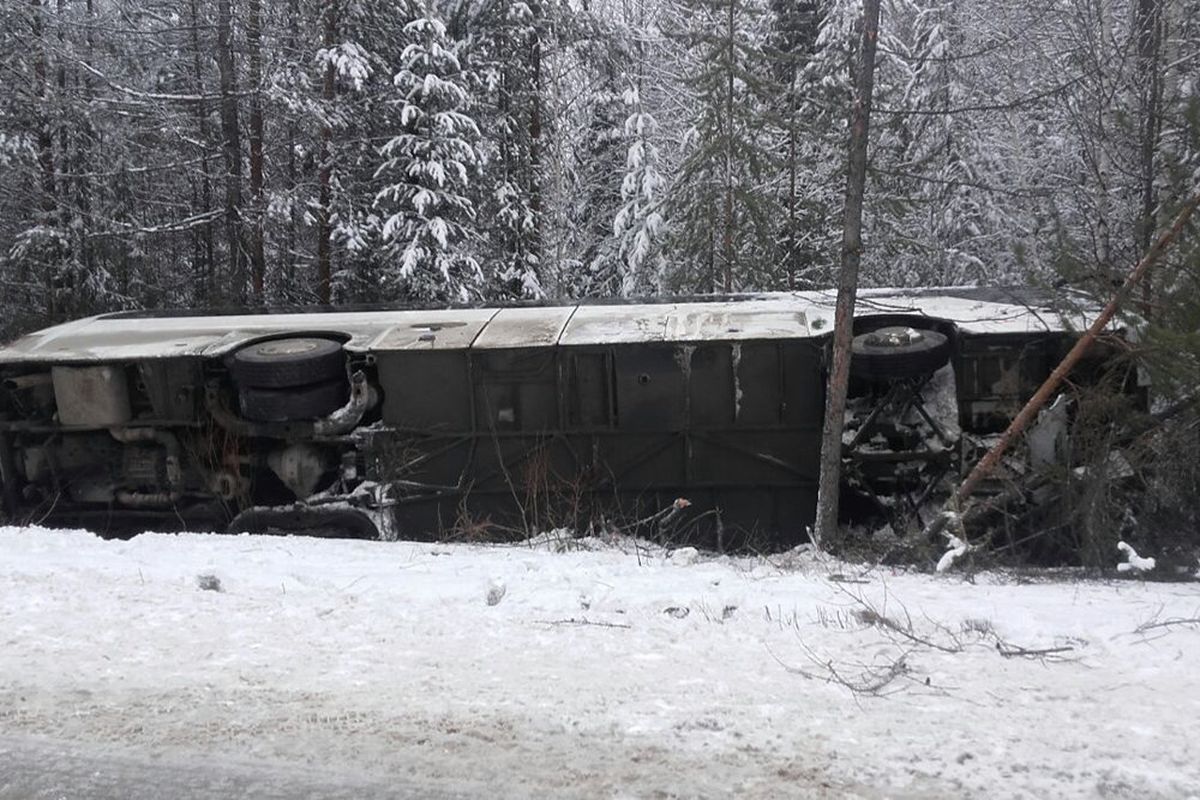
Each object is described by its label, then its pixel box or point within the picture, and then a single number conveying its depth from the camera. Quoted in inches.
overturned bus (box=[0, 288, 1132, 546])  384.5
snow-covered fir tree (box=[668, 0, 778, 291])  730.8
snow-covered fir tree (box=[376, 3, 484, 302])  741.9
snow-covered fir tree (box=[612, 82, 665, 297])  909.8
